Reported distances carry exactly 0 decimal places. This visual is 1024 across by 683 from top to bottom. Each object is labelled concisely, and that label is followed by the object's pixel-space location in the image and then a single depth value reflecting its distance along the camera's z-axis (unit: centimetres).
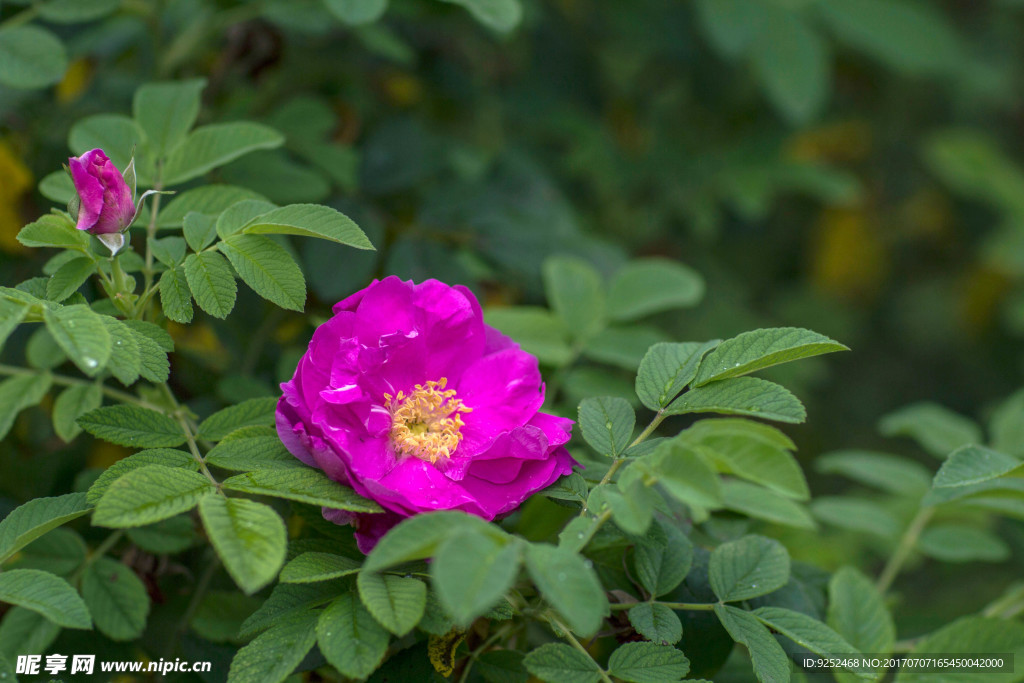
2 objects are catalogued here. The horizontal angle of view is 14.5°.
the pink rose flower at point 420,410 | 103
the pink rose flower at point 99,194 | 102
